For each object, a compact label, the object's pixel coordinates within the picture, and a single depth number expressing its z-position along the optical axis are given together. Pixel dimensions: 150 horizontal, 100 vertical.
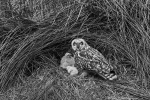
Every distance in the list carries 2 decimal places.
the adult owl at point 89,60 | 3.20
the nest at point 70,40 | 3.32
